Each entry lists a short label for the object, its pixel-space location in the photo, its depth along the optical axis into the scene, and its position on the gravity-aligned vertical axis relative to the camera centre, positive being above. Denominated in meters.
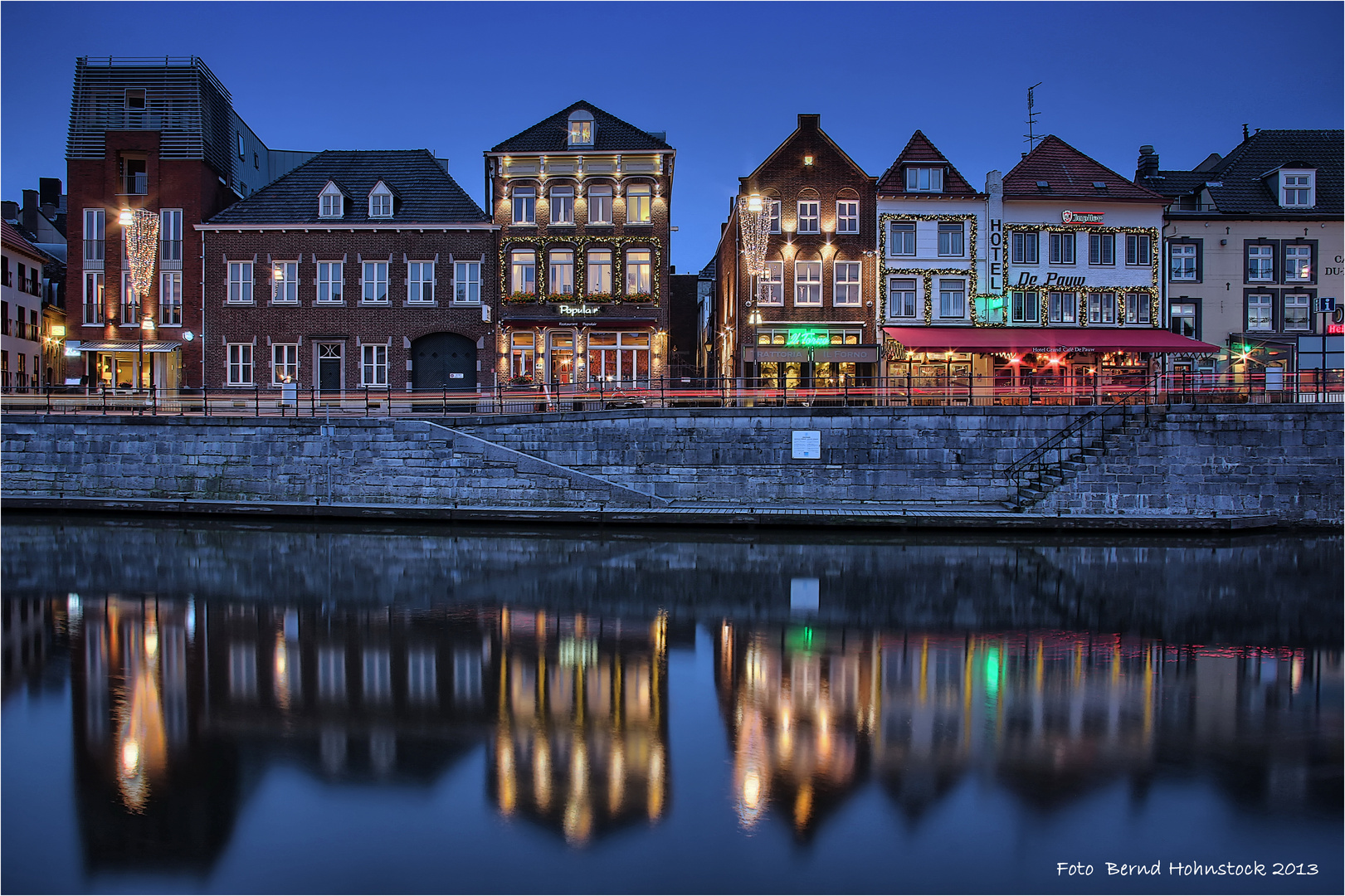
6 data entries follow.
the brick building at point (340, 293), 34.34 +5.54
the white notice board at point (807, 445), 25.22 -0.20
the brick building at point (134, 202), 34.66 +9.15
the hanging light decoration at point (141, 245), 31.11 +6.69
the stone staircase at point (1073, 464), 23.58 -0.72
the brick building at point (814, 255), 34.09 +6.91
